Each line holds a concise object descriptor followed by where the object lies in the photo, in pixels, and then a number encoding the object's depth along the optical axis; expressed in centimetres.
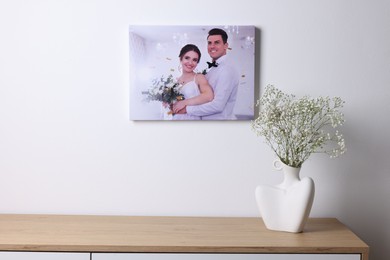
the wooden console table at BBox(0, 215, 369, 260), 185
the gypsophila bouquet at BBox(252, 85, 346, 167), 207
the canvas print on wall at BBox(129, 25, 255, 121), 229
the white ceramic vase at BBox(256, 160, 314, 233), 202
